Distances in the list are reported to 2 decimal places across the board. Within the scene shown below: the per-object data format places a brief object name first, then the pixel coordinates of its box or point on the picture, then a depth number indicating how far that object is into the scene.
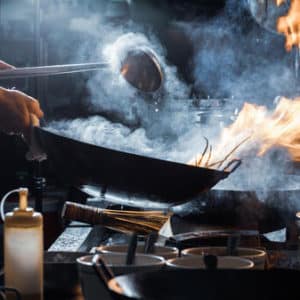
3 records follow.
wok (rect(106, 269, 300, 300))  1.75
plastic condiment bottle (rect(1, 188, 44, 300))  2.07
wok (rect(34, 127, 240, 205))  2.46
